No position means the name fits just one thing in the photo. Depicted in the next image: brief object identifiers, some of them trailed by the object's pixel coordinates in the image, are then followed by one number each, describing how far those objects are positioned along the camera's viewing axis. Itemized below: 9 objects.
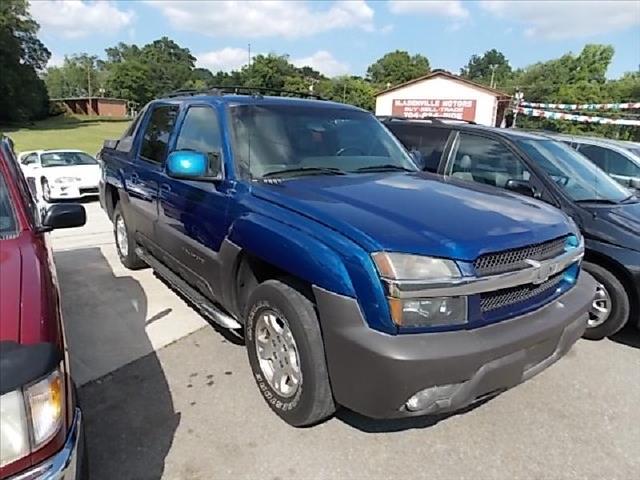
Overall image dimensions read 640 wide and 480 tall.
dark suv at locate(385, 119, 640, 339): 4.13
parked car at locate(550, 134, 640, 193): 7.68
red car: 1.60
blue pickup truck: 2.31
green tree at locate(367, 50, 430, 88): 97.56
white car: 10.99
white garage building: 34.28
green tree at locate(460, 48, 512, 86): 133.80
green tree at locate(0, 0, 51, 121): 52.88
